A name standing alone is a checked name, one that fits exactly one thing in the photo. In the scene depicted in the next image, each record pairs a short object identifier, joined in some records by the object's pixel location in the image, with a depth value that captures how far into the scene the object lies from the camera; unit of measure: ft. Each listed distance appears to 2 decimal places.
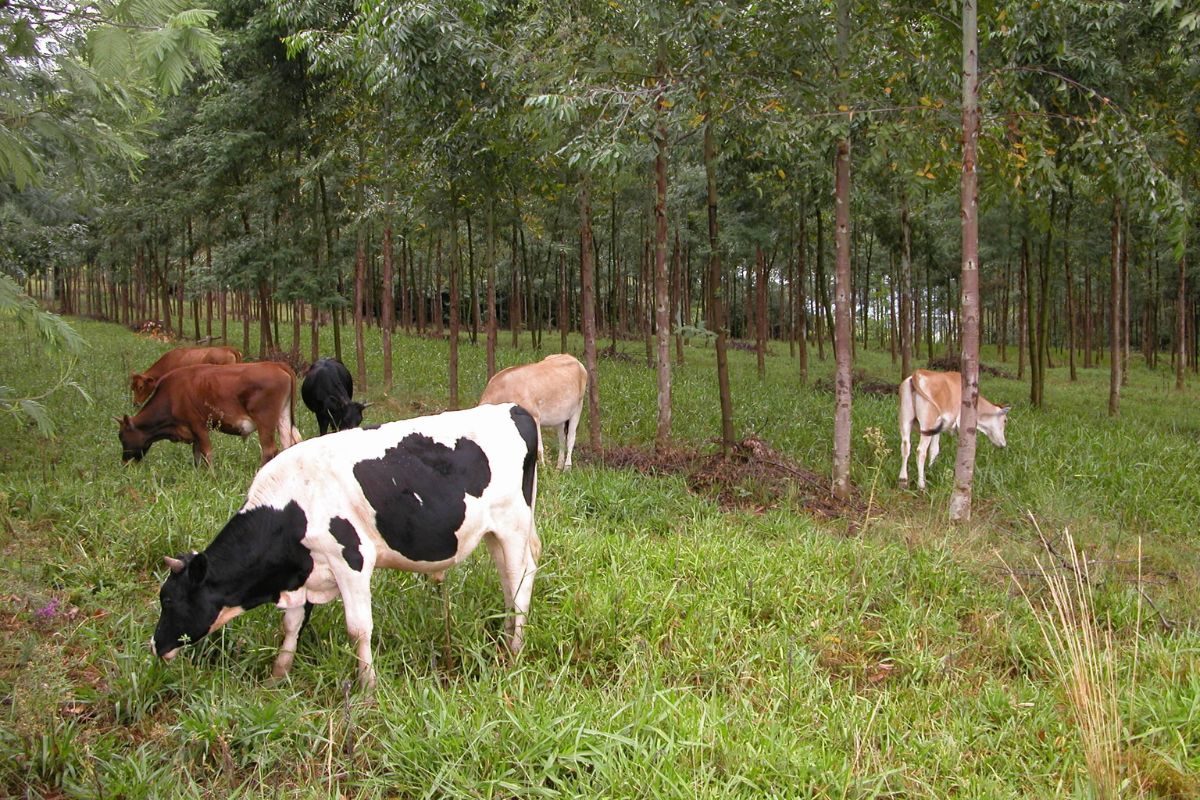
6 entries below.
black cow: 33.94
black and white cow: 14.28
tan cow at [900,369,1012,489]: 36.78
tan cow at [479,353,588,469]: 35.12
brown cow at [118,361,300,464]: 28.32
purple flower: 15.88
